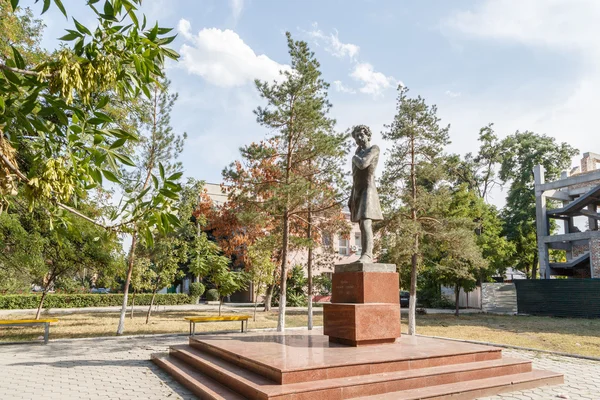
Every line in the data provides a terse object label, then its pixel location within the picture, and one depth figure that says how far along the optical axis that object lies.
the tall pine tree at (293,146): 14.20
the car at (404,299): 30.20
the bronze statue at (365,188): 9.09
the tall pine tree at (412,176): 15.45
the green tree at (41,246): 11.41
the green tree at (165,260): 17.78
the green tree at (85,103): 2.31
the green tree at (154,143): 14.68
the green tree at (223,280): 18.09
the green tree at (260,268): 19.03
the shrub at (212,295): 33.22
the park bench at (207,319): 12.56
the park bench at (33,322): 11.45
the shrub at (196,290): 31.30
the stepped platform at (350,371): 5.92
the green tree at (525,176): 31.77
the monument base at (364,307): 7.89
